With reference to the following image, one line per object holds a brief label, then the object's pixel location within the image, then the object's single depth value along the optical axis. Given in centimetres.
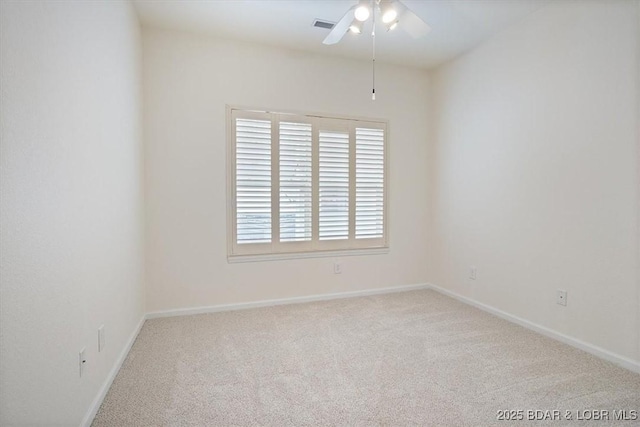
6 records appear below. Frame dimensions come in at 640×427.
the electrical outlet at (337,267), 378
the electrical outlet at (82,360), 160
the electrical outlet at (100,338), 186
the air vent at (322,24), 297
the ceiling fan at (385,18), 223
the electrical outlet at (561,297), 263
